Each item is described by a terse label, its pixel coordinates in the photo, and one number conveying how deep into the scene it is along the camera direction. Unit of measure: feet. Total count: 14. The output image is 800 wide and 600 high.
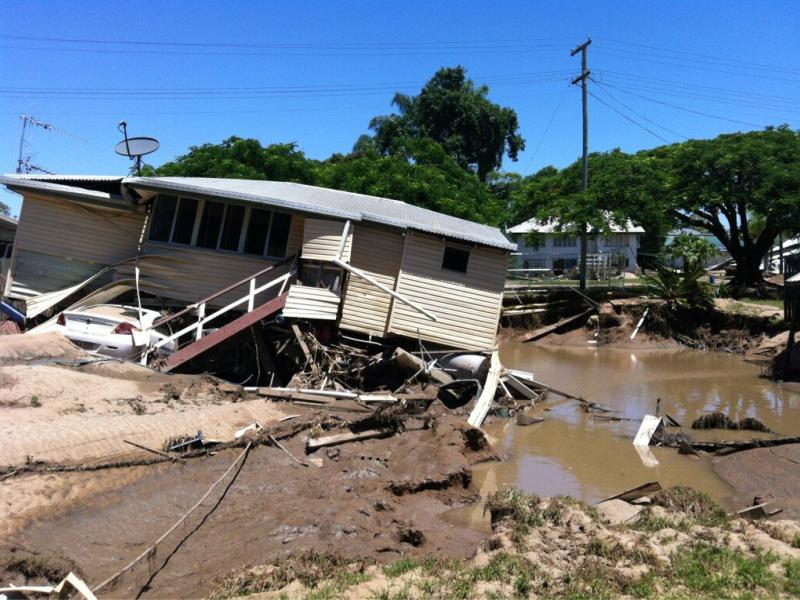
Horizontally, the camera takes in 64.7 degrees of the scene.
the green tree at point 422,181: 94.43
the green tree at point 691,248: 129.95
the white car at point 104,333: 38.19
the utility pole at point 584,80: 107.14
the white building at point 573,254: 140.97
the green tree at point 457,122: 158.30
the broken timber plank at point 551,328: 94.32
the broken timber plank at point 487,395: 38.70
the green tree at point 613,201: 93.50
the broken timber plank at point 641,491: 26.23
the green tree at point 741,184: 85.40
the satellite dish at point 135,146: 51.37
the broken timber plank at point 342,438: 28.35
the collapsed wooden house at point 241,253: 44.39
